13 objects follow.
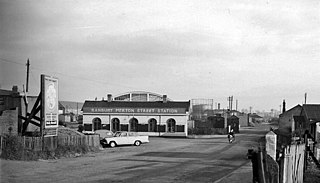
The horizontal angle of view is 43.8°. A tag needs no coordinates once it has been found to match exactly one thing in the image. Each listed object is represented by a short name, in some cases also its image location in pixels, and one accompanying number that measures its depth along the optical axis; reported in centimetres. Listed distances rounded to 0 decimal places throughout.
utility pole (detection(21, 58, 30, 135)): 2798
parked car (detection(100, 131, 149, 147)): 3666
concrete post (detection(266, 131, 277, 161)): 925
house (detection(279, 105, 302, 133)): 6655
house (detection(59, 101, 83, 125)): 9737
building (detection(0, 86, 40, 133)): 2591
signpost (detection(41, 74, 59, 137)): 2497
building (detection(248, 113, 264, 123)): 15470
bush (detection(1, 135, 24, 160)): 2233
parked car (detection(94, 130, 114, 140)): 4288
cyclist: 4399
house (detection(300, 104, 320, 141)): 5950
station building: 5744
